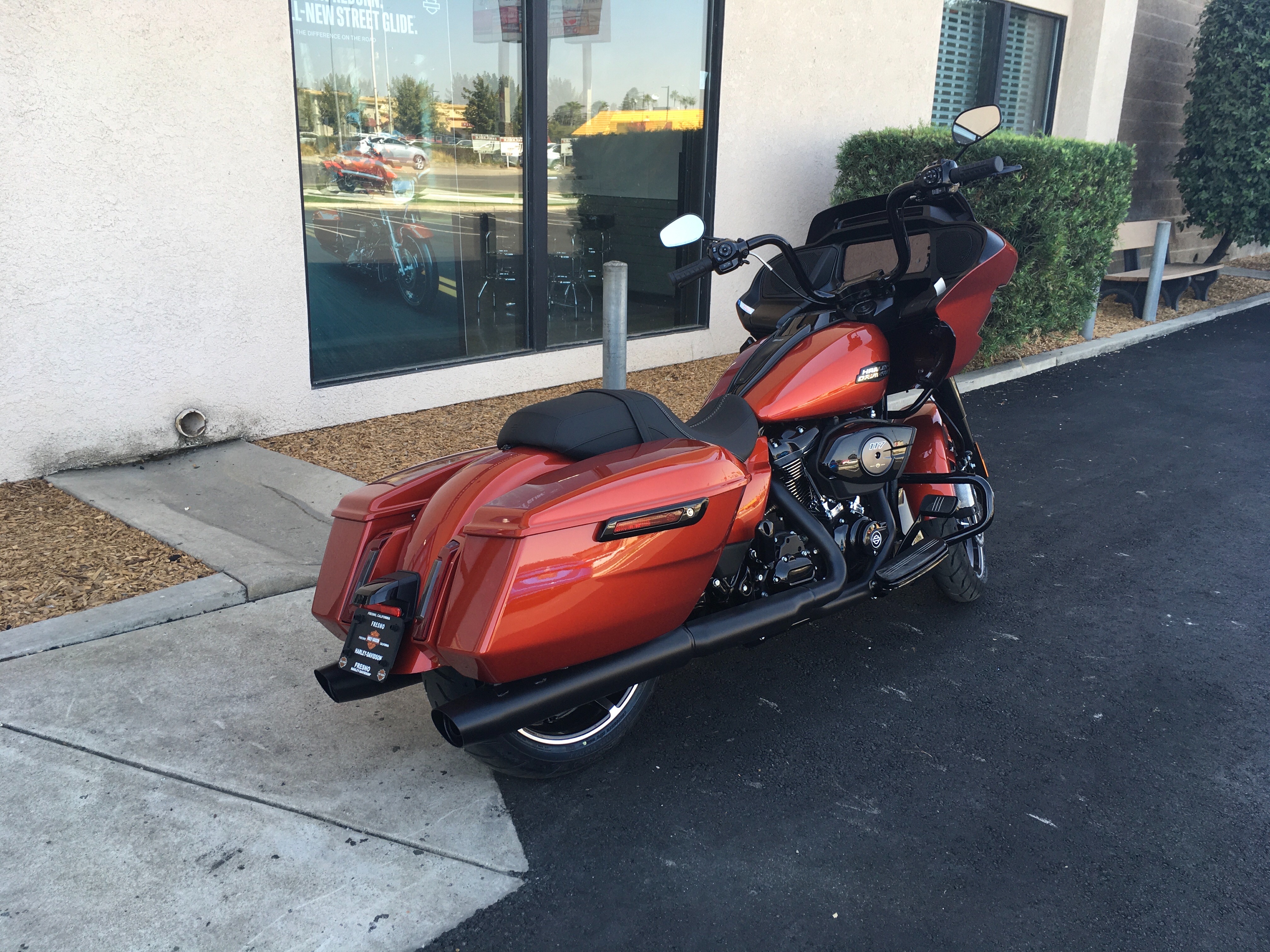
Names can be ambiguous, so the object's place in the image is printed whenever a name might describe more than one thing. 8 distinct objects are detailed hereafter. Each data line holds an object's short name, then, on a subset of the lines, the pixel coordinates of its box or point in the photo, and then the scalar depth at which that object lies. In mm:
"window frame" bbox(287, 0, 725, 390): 6707
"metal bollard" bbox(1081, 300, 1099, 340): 9852
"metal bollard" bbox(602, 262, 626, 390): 4684
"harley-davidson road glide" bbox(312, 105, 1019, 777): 2428
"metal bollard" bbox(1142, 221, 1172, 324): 10570
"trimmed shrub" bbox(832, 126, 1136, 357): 7902
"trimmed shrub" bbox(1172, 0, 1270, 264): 12000
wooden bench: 11234
